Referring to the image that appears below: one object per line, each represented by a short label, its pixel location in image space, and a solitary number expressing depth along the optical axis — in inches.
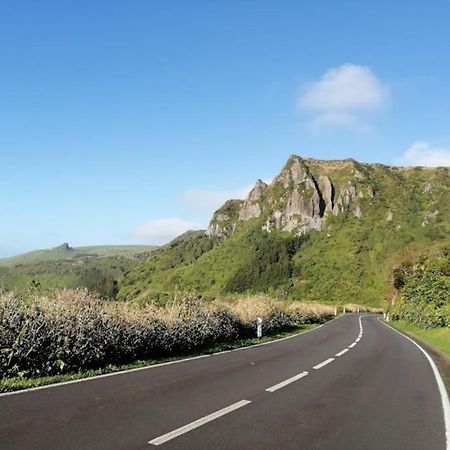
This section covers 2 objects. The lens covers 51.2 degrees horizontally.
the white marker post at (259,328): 892.0
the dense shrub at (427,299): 1236.9
